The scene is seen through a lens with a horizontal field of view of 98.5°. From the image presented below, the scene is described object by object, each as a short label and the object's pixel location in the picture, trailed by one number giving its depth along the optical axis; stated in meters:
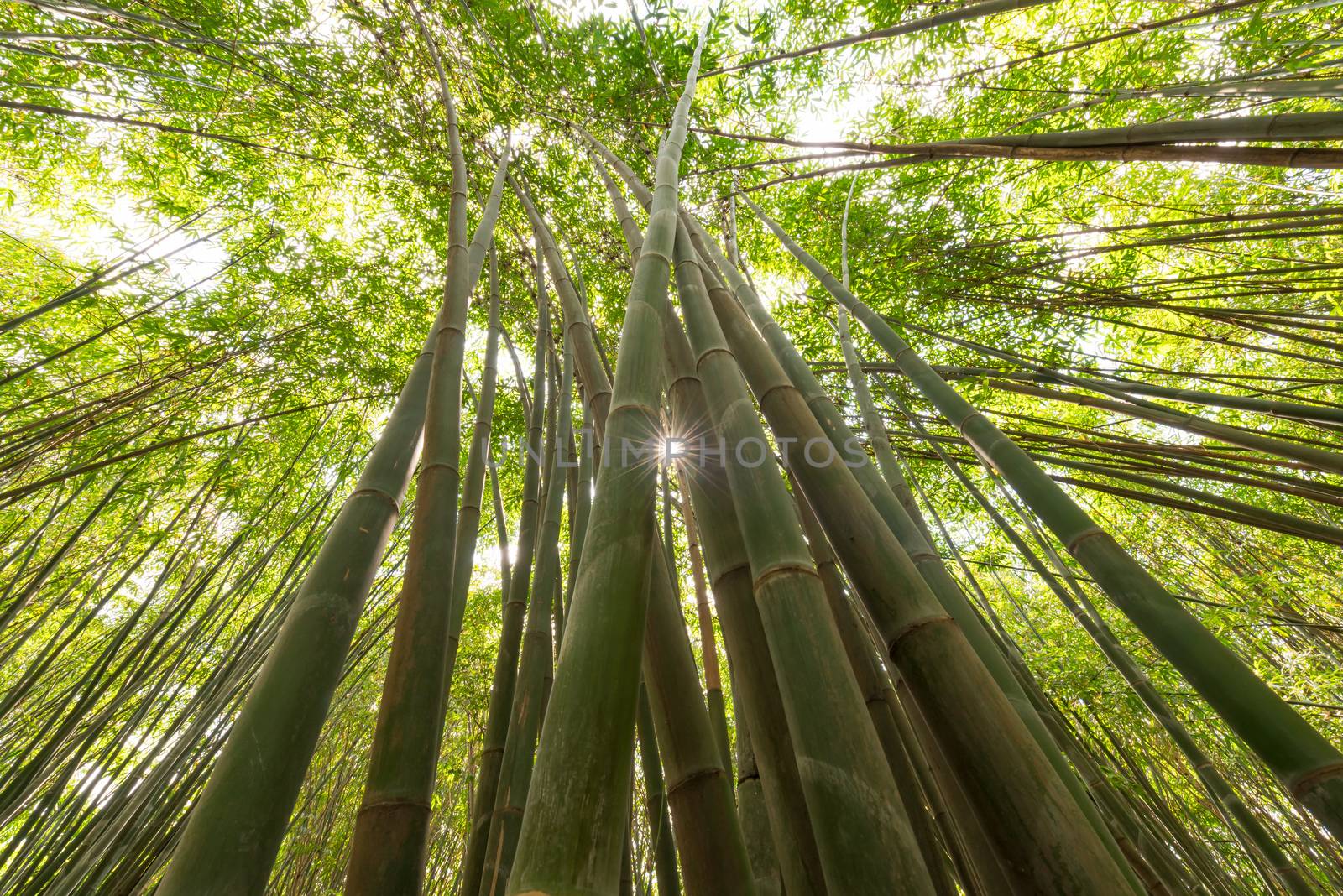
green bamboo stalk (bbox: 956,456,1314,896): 1.68
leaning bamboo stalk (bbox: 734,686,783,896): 1.25
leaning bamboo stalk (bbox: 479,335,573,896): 1.22
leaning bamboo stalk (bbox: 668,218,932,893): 0.66
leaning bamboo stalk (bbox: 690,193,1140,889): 1.23
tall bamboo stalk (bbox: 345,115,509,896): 0.84
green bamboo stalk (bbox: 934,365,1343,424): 1.31
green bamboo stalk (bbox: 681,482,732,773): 1.65
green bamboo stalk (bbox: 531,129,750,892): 0.96
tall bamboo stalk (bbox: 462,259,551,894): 1.35
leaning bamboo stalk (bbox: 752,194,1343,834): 0.82
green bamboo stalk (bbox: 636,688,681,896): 1.31
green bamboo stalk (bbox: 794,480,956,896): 1.10
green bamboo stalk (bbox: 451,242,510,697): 1.58
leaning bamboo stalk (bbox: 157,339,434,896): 0.64
